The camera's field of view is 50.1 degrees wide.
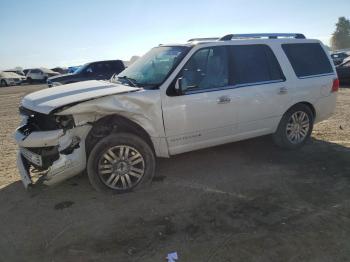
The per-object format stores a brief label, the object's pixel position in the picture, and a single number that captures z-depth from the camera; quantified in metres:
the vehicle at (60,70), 45.08
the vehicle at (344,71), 16.49
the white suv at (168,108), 4.60
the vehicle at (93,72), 16.61
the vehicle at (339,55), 29.58
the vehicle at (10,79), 35.97
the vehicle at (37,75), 38.06
